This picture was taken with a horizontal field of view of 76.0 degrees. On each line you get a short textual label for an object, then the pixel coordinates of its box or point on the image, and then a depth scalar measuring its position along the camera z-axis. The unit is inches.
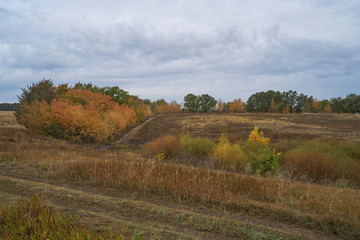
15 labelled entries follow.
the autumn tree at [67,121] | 1282.0
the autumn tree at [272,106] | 4995.1
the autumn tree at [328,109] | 4925.7
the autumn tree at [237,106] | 5757.9
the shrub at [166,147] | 821.2
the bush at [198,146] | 813.2
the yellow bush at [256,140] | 756.6
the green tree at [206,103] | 5383.9
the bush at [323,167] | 547.3
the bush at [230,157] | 628.1
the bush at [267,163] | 536.0
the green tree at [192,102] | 5428.2
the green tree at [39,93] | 1636.0
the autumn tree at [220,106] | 5802.2
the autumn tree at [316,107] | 5154.5
